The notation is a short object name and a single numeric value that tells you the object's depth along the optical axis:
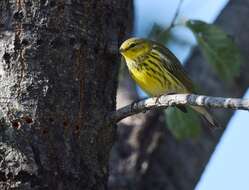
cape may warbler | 8.77
